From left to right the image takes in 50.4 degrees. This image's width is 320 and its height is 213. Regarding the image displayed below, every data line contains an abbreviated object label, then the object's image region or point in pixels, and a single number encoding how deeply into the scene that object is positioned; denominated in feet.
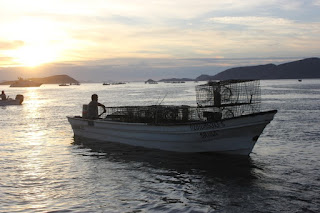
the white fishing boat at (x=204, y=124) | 53.62
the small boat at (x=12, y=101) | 193.78
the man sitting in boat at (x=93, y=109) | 73.67
